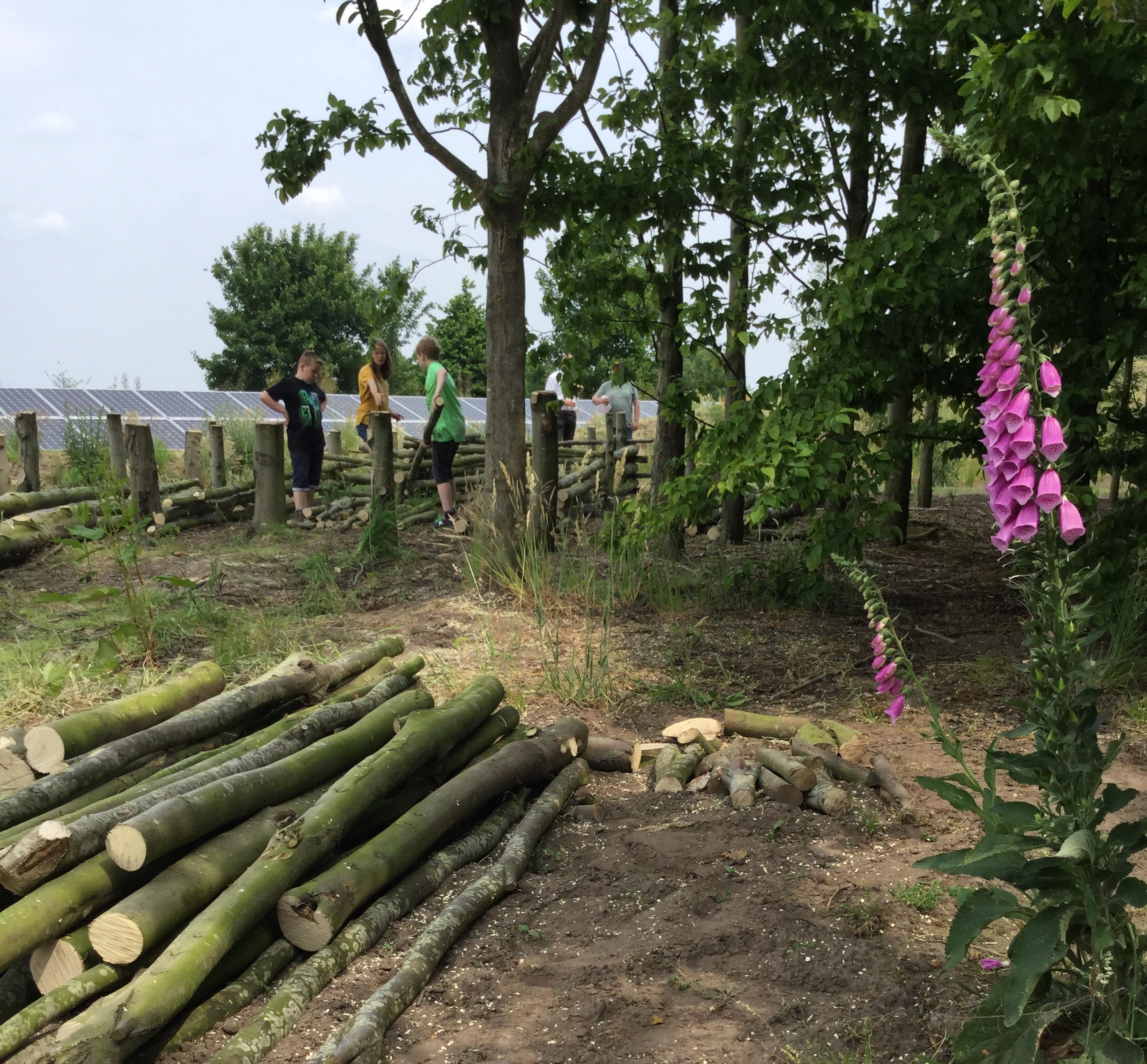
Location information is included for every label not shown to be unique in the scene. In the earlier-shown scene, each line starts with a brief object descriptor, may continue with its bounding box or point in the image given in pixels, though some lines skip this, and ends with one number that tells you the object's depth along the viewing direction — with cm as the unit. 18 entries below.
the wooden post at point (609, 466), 1330
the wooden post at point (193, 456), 1505
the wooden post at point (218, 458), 1455
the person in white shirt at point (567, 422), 1532
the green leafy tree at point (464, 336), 3684
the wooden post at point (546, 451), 948
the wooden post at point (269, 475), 1158
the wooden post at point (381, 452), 1072
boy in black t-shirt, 1114
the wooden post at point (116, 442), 1424
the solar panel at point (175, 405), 1962
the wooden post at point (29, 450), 1327
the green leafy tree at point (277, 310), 3588
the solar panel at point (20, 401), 1827
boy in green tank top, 1062
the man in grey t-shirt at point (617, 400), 1364
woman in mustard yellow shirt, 1197
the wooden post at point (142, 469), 1138
